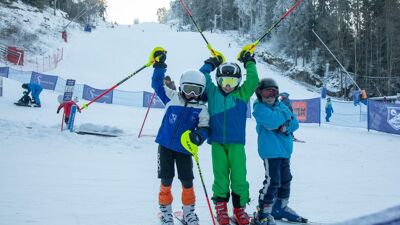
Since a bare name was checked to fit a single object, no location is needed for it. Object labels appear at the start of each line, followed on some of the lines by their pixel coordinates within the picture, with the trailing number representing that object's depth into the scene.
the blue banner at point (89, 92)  21.09
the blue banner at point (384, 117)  13.34
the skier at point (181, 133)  3.87
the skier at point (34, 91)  14.91
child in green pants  3.97
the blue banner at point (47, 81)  21.67
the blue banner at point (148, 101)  20.09
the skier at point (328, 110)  17.97
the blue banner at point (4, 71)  21.70
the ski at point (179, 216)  4.01
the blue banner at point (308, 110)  17.00
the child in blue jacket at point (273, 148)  3.87
